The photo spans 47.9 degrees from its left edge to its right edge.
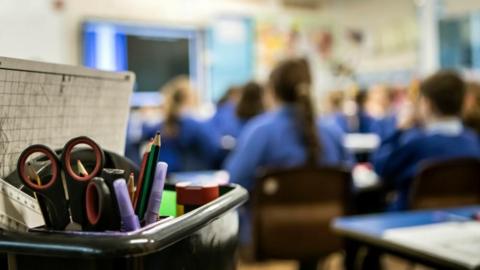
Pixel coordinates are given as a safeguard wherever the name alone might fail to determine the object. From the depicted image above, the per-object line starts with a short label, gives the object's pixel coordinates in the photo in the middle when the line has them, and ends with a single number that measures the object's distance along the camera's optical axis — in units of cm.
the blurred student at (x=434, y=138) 221
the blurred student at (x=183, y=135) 367
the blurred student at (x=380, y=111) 523
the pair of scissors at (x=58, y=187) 49
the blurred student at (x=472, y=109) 269
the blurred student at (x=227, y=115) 441
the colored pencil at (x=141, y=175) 53
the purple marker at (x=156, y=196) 54
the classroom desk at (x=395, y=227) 99
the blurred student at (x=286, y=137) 217
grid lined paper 52
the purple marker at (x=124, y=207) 48
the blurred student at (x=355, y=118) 533
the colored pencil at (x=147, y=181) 53
